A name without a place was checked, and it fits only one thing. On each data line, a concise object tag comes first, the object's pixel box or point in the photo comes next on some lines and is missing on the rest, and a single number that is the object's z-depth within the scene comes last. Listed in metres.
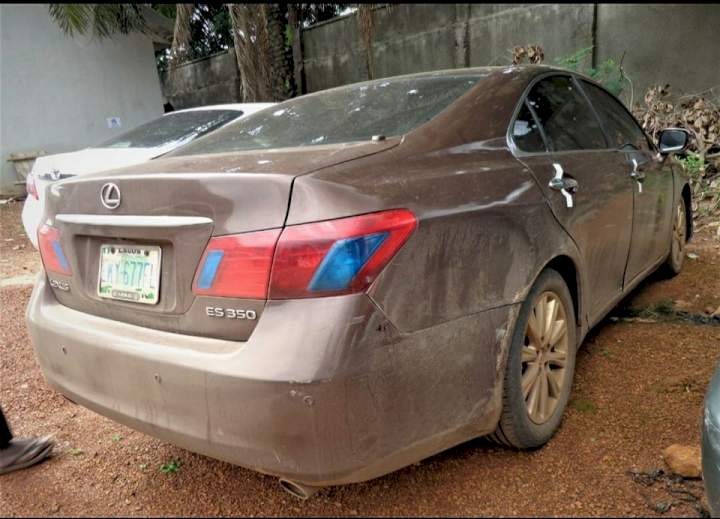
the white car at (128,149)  4.85
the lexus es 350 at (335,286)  1.50
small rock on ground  1.96
